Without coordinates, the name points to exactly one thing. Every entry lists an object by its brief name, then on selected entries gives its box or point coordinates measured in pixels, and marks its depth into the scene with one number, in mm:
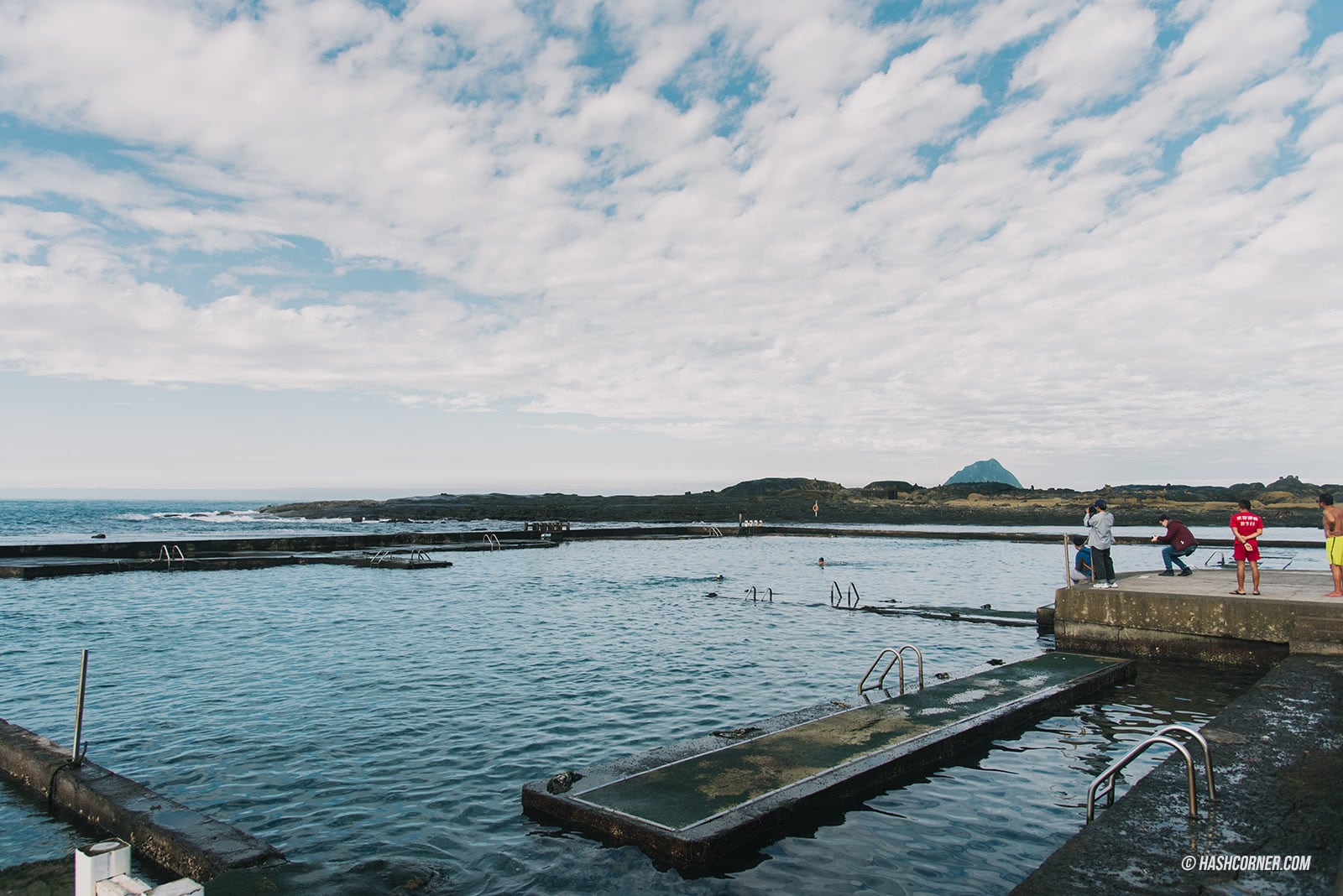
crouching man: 19250
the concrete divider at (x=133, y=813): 6641
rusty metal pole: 8047
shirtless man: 14258
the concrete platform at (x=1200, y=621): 13586
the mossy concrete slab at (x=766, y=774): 7129
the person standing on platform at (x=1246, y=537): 15289
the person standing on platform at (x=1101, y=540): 17734
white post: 4258
